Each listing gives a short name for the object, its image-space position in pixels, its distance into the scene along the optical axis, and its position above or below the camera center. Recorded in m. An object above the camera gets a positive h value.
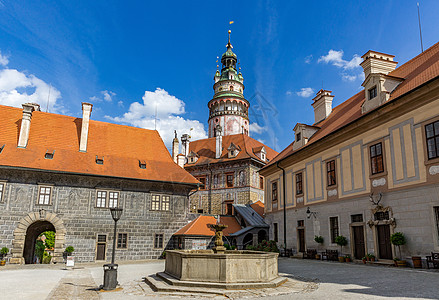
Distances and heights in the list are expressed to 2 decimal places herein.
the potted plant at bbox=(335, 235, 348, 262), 19.38 -0.74
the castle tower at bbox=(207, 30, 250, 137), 54.84 +19.51
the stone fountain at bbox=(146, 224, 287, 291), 10.21 -1.36
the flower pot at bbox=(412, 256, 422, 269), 14.30 -1.34
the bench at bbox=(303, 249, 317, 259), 21.98 -1.63
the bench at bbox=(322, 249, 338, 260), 19.92 -1.53
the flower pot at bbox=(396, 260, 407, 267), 15.02 -1.45
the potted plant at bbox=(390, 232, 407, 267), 15.04 -0.52
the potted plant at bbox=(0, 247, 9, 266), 22.56 -1.86
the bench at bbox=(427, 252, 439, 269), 13.39 -1.16
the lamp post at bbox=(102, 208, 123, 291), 10.98 -1.67
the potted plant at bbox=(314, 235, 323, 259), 21.60 -0.74
